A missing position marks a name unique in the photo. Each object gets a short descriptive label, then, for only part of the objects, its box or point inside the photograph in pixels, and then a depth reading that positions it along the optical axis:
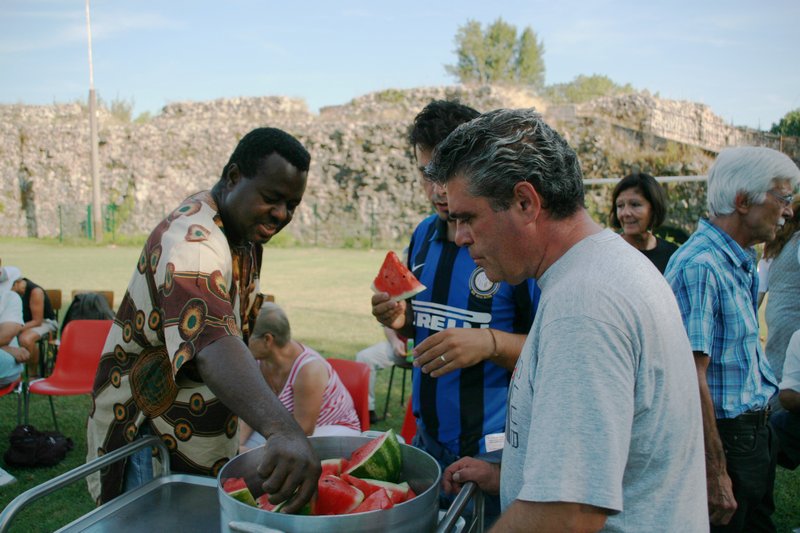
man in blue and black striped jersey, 2.48
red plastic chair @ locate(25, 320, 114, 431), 6.11
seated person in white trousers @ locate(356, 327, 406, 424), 6.50
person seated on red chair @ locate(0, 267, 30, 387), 5.67
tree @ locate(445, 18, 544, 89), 69.25
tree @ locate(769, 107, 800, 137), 31.03
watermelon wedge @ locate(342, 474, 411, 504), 1.61
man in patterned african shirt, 1.80
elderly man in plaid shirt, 2.79
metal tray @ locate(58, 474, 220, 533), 1.76
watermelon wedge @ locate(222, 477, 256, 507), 1.58
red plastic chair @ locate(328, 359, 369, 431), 4.98
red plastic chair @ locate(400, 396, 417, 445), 3.87
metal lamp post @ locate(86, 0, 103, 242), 30.23
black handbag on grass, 5.30
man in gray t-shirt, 1.21
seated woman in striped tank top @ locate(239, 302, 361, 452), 4.43
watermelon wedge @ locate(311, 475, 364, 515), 1.55
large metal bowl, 1.32
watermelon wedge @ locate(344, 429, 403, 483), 1.71
